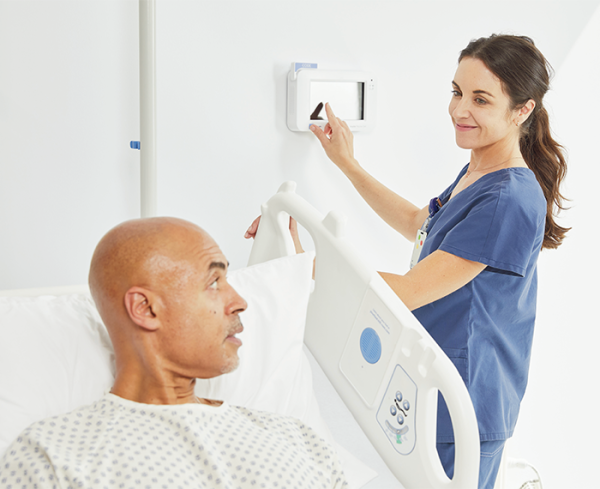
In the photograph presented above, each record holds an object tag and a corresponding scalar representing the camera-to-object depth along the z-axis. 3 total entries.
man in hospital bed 0.81
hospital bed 0.92
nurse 1.23
